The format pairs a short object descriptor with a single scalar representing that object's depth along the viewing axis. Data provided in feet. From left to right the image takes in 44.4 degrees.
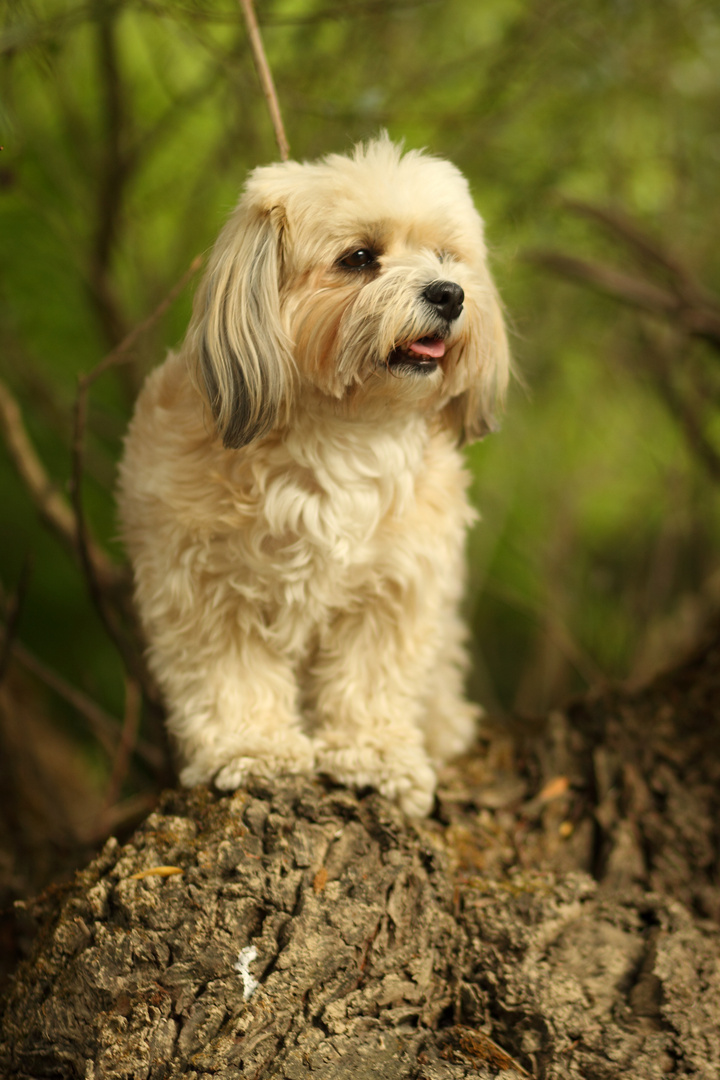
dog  6.66
